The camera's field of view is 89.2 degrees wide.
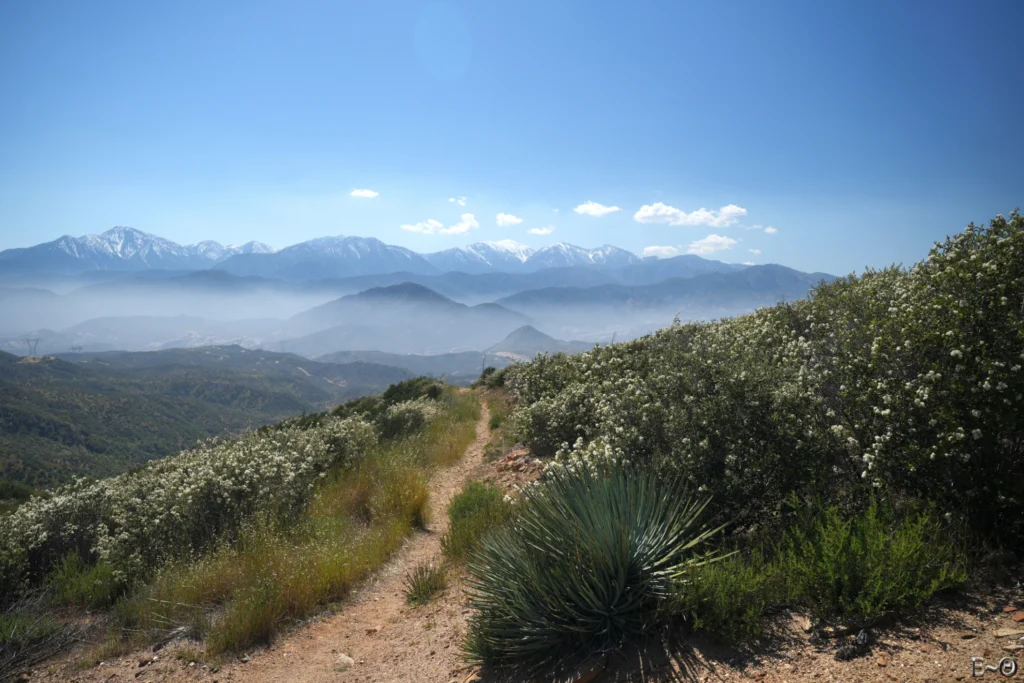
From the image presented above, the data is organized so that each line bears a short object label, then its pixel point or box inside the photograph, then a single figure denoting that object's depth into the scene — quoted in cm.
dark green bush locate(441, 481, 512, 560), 692
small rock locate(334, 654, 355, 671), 498
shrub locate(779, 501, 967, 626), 354
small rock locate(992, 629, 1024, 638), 322
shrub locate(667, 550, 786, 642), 362
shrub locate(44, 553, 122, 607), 648
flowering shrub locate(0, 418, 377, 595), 718
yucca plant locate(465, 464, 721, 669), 391
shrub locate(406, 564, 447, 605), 618
